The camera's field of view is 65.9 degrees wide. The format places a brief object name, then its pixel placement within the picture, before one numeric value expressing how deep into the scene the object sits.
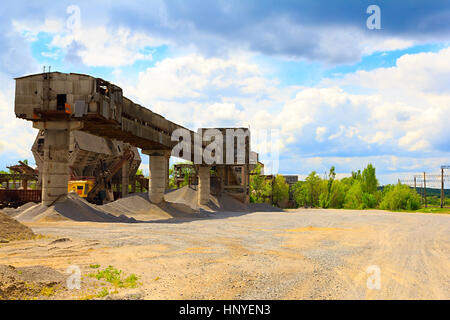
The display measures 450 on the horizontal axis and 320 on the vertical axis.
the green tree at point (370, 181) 76.75
